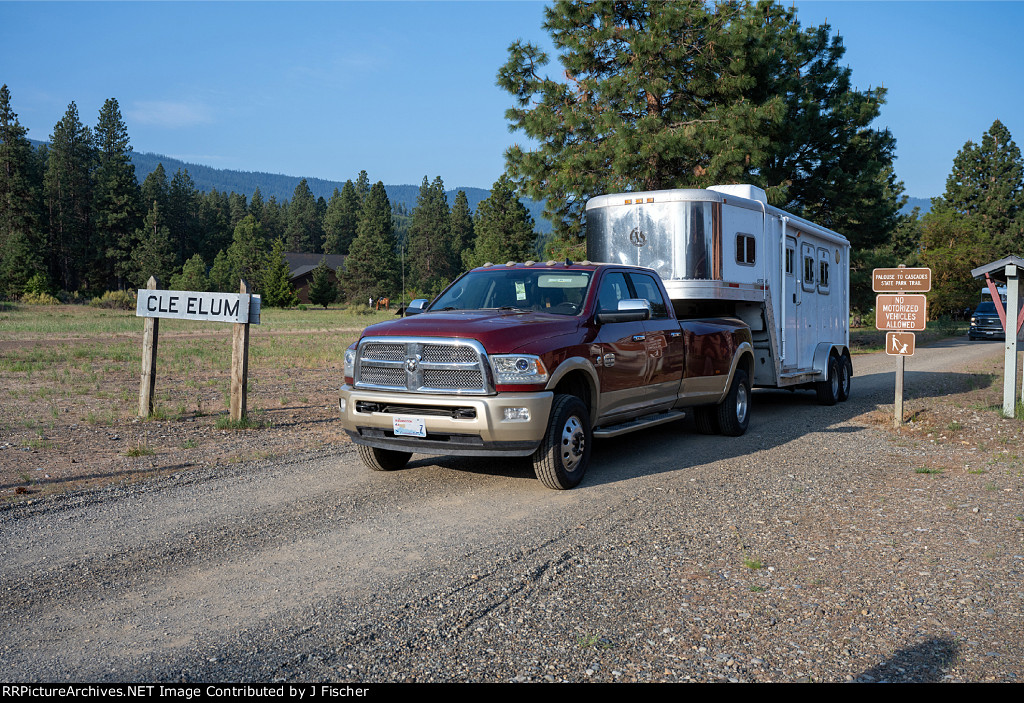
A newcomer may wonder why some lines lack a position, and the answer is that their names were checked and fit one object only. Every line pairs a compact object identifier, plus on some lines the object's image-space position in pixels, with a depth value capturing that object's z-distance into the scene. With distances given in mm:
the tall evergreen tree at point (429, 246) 111312
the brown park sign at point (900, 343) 11320
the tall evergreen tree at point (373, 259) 88938
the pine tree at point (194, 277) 74688
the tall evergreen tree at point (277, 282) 79500
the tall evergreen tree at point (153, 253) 83000
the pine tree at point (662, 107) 20531
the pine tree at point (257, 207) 136250
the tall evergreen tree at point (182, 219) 105812
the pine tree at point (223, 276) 87056
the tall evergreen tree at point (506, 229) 74500
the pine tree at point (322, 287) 84375
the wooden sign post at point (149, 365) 10938
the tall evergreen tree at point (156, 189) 98550
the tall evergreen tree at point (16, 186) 76812
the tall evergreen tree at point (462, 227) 117688
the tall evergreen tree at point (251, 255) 85938
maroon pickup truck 6754
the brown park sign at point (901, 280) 11367
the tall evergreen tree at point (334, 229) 131000
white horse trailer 11039
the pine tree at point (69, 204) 85875
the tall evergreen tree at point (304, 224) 141000
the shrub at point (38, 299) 57906
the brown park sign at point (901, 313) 11337
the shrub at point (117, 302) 58988
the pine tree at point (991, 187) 70062
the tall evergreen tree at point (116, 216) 85812
